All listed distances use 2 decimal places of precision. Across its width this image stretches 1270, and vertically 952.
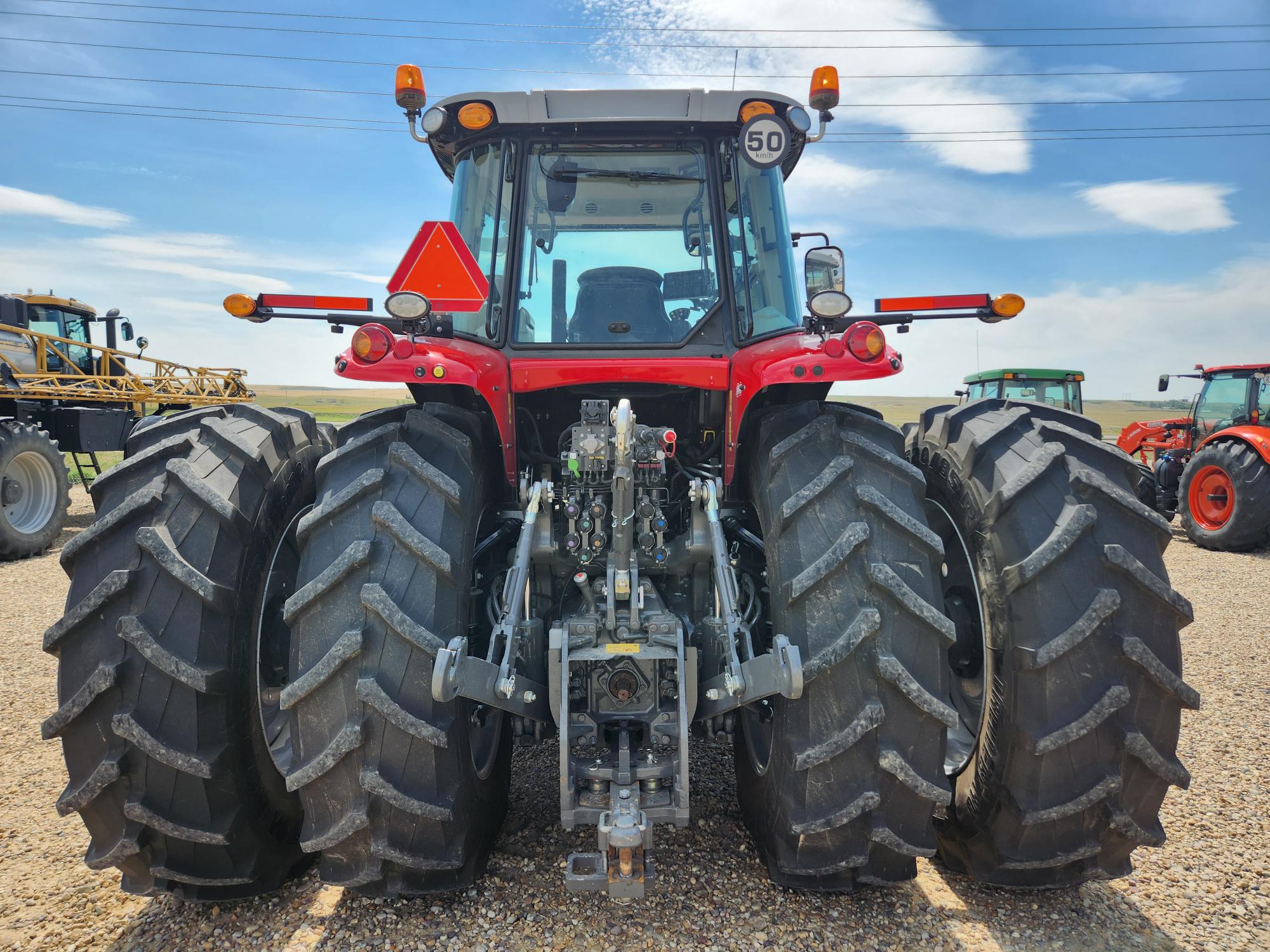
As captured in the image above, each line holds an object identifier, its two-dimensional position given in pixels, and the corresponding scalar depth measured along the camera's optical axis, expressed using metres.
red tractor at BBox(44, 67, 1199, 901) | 2.11
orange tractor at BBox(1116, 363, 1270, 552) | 9.55
